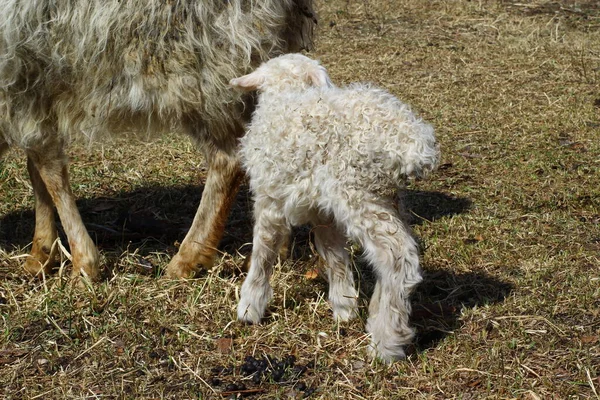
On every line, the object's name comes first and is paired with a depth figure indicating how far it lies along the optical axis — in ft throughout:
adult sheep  13.05
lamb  10.83
